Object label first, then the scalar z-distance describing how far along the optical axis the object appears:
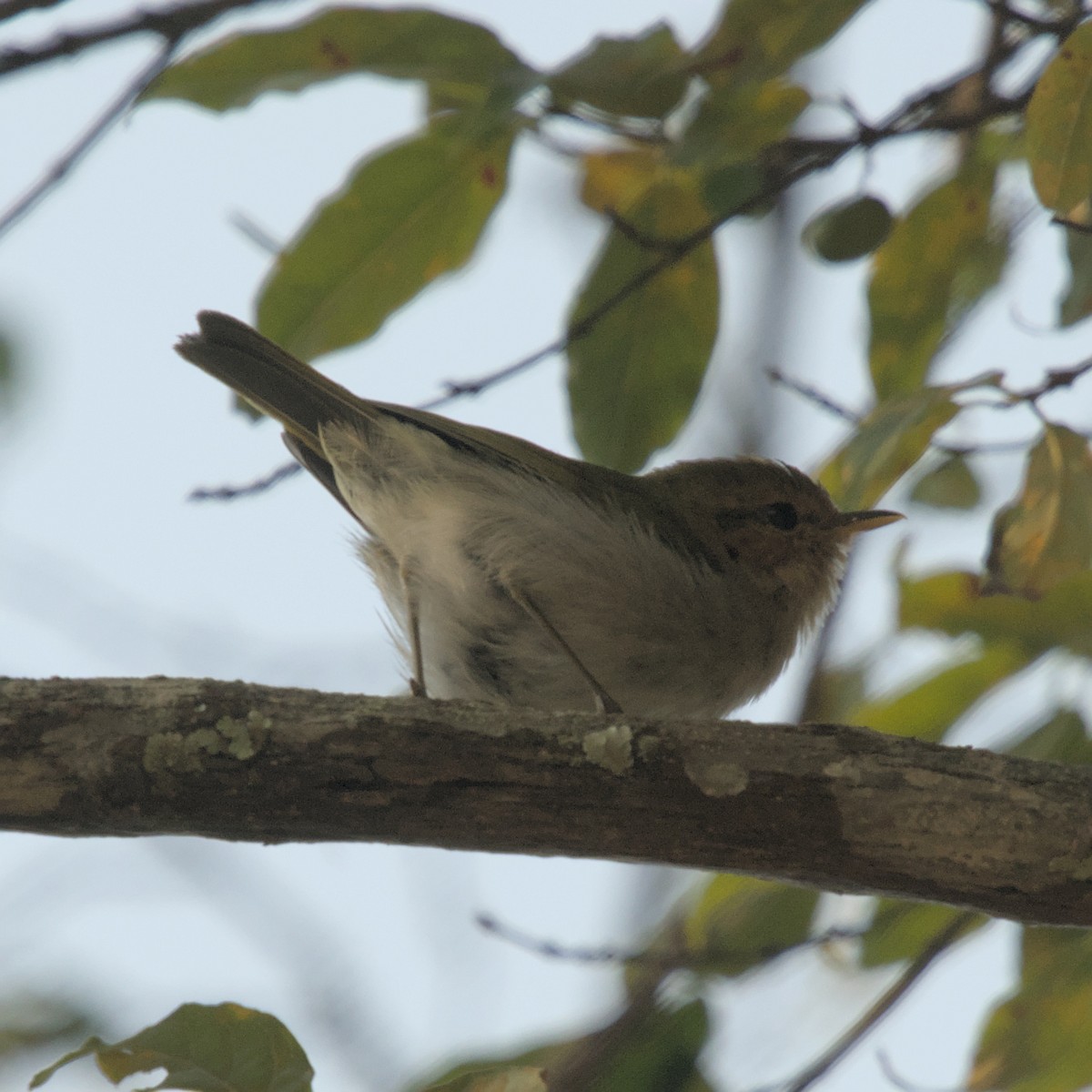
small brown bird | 7.76
